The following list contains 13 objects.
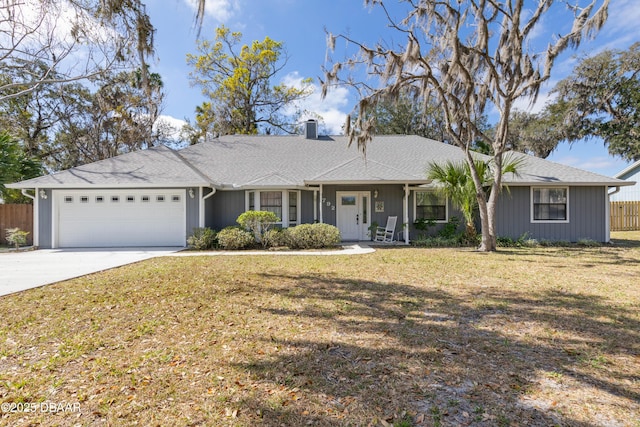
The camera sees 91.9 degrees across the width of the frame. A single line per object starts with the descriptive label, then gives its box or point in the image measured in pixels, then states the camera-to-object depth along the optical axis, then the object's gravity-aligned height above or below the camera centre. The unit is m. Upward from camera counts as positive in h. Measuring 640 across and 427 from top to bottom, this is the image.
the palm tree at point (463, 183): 10.52 +1.07
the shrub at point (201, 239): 10.45 -0.83
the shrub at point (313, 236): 10.62 -0.75
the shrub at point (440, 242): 11.12 -1.04
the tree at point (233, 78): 22.33 +10.02
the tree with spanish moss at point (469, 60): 8.70 +4.64
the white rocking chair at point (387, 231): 11.84 -0.68
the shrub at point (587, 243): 11.20 -1.07
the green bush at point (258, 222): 10.62 -0.27
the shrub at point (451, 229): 11.65 -0.58
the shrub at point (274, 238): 10.83 -0.84
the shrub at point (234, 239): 10.57 -0.84
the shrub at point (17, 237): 10.55 -0.76
